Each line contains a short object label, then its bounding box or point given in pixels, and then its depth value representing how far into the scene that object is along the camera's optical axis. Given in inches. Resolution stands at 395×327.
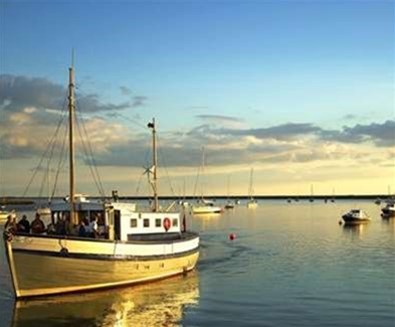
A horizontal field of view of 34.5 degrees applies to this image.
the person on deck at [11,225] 1238.3
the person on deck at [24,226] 1274.6
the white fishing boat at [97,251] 1231.5
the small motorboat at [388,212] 4910.2
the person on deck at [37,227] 1295.5
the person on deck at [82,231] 1341.0
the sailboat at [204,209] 5991.6
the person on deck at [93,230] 1343.5
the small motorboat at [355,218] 3937.0
